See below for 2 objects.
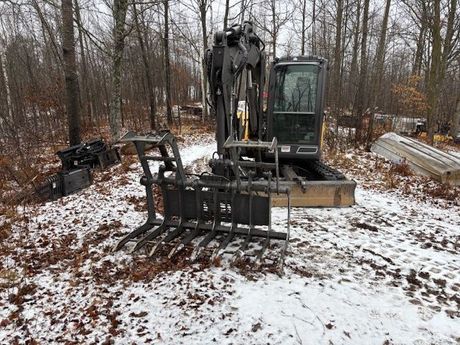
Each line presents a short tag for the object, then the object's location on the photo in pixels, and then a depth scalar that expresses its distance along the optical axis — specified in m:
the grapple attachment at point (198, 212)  4.41
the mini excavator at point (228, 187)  4.44
